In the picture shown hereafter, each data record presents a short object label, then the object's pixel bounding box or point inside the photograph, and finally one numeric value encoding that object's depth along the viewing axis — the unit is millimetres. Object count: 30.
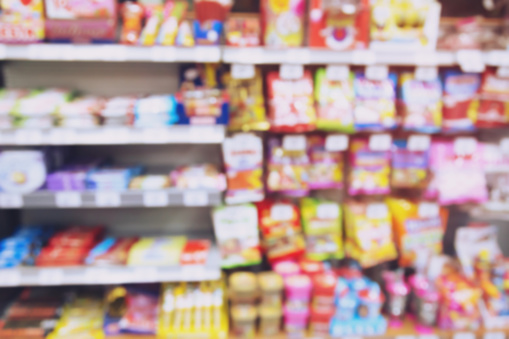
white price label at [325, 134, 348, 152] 1829
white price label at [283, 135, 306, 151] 1818
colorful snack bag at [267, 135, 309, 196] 1828
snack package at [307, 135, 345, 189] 1895
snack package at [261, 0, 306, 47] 1668
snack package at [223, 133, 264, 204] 1769
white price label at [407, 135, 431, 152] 1875
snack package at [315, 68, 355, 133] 1722
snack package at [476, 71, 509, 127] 1824
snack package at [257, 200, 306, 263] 1864
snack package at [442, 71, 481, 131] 1818
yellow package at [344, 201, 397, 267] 1865
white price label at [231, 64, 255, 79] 1645
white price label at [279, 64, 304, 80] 1710
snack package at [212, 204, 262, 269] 1803
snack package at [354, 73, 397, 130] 1750
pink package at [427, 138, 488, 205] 1853
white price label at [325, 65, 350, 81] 1729
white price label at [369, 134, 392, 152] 1854
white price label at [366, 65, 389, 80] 1771
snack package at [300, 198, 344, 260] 1908
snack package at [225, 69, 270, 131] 1763
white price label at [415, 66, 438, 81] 1794
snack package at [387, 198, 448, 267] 1907
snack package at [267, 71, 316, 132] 1712
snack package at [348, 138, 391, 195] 1875
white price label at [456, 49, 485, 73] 1692
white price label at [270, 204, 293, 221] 1868
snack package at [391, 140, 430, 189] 1913
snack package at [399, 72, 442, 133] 1785
